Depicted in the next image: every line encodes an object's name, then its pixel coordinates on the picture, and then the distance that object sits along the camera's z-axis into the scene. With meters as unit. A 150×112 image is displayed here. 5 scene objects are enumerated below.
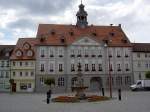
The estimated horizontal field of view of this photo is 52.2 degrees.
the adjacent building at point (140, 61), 37.88
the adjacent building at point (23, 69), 36.63
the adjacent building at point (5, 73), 38.42
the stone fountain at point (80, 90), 18.69
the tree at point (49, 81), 34.37
